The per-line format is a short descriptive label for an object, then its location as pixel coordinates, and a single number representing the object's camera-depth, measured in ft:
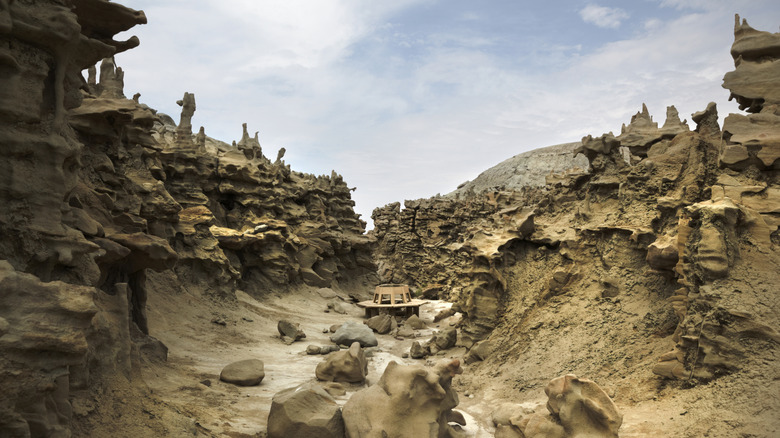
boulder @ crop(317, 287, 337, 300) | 77.42
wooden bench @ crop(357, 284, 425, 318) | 66.90
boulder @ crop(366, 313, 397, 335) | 56.75
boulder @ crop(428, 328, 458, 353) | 42.52
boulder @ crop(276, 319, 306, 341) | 48.13
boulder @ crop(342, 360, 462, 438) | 20.72
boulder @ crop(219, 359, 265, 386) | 29.91
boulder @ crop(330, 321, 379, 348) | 46.29
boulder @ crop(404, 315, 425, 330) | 58.34
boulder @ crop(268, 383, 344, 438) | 20.85
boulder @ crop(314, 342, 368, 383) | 31.81
